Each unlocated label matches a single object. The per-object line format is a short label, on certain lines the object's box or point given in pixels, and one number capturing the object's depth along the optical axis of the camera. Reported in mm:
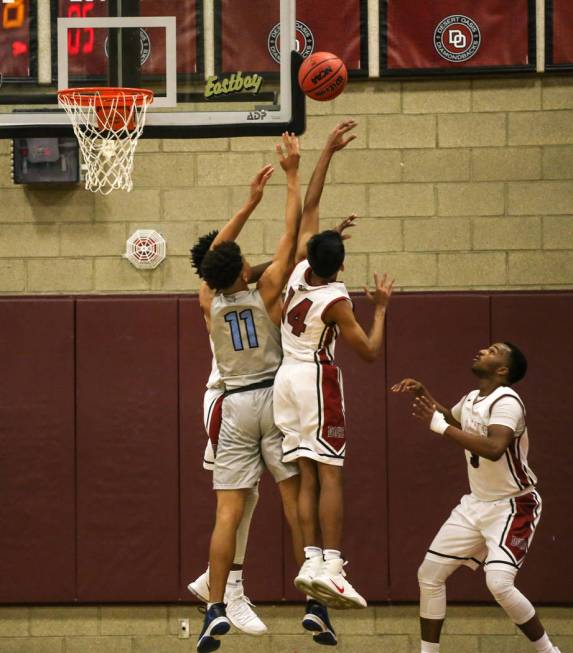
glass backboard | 15062
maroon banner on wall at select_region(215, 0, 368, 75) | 15852
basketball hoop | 15086
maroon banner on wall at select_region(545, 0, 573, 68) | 18078
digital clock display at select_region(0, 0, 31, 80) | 17187
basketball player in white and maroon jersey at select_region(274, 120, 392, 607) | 13539
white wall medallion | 18344
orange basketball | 13961
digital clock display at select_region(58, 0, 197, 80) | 15070
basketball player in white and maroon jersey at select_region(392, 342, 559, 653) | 14875
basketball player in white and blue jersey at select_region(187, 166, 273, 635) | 13984
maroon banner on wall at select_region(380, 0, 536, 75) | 18172
